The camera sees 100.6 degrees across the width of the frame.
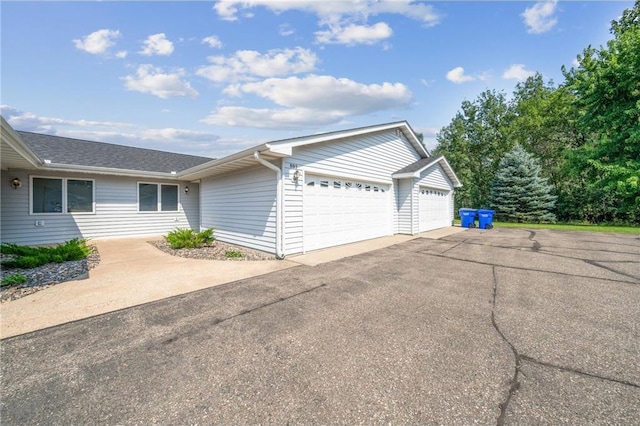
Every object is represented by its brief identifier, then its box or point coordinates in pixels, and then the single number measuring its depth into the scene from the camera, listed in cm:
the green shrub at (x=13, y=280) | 462
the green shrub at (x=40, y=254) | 568
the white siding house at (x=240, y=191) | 743
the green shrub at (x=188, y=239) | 836
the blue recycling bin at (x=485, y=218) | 1414
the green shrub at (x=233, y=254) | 732
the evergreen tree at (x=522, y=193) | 1806
